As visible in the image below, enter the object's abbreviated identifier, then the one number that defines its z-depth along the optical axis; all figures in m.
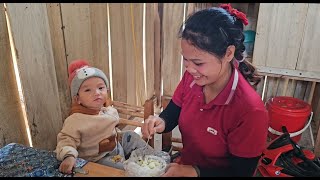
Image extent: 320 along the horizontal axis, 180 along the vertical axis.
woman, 1.23
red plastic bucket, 2.73
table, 1.20
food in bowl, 1.14
